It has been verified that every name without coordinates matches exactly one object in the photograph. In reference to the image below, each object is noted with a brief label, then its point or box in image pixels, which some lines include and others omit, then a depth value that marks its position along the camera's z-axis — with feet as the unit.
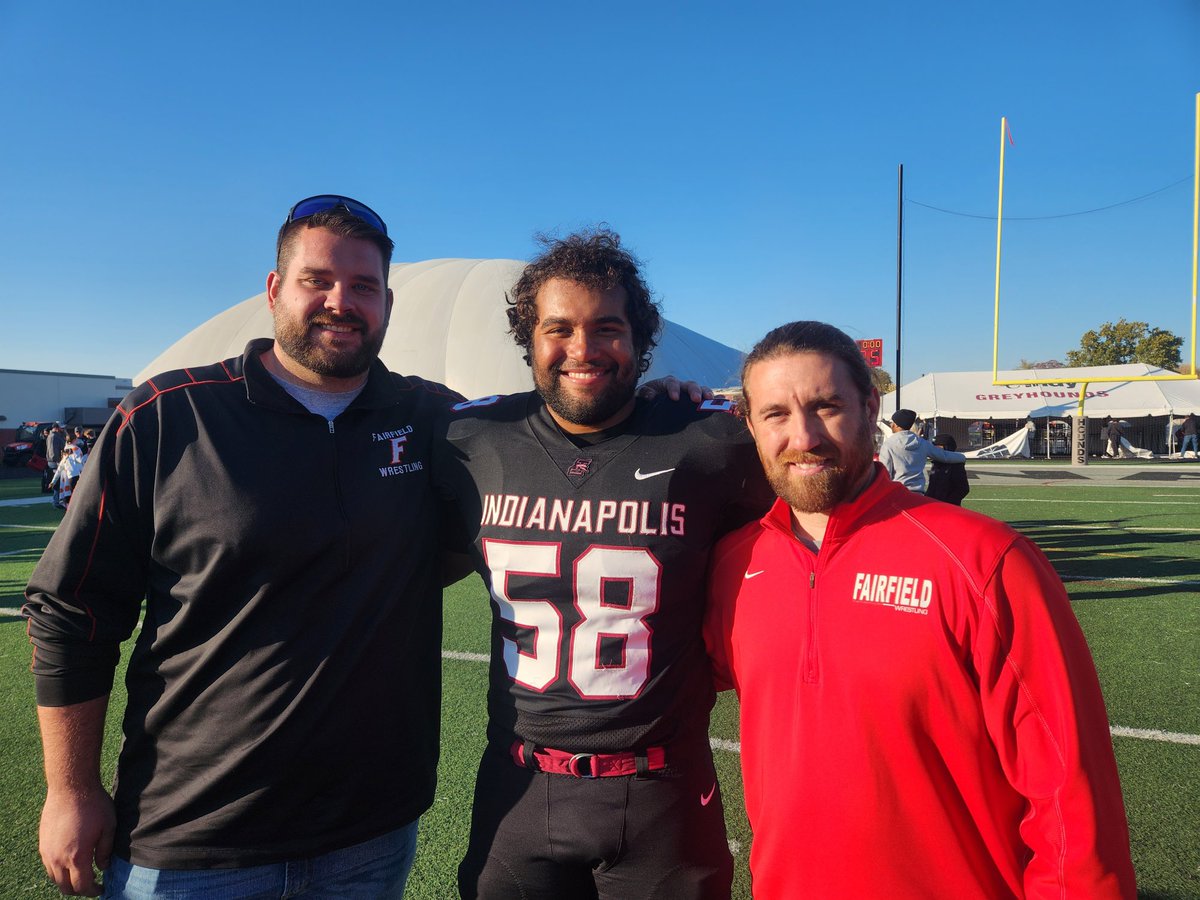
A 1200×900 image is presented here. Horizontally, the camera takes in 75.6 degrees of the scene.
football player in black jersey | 5.88
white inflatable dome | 93.56
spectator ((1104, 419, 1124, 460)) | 93.09
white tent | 88.28
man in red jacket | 4.60
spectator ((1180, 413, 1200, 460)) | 87.81
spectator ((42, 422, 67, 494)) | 60.95
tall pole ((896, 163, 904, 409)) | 63.35
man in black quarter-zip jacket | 5.54
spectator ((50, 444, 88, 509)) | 44.60
